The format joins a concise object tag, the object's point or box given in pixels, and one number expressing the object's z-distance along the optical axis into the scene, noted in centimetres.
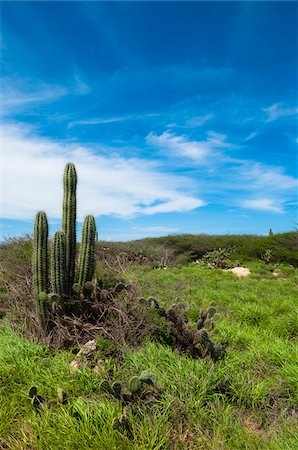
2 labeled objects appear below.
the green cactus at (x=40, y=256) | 539
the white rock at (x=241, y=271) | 1382
